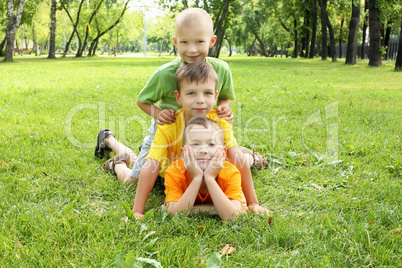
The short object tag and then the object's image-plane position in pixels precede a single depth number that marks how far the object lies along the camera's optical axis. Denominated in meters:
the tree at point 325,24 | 26.97
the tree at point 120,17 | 43.78
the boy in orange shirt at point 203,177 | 2.67
